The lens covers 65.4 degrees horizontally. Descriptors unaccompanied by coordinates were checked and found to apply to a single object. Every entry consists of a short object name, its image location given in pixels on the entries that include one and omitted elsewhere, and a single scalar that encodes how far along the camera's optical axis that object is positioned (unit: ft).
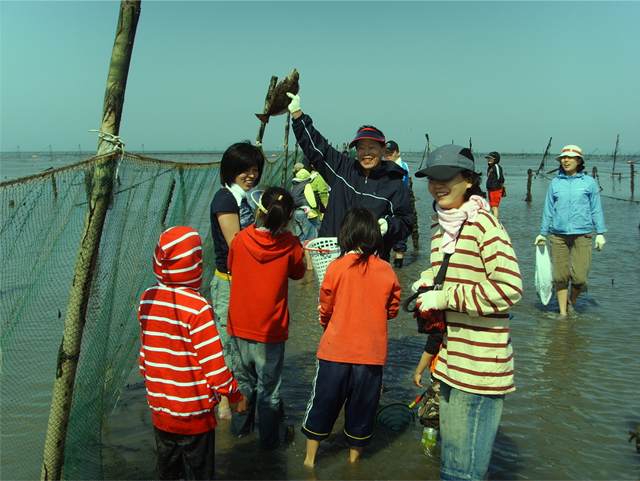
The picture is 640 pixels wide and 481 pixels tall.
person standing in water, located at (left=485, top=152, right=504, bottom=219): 45.37
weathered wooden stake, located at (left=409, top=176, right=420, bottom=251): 36.70
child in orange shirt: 10.02
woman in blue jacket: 20.74
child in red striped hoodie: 8.14
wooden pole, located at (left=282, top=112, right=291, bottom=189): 32.45
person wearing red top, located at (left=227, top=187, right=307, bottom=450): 10.78
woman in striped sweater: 7.48
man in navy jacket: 12.32
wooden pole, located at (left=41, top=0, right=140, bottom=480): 8.69
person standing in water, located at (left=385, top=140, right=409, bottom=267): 28.19
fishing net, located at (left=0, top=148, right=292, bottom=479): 8.67
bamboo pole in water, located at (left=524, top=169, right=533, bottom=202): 76.77
